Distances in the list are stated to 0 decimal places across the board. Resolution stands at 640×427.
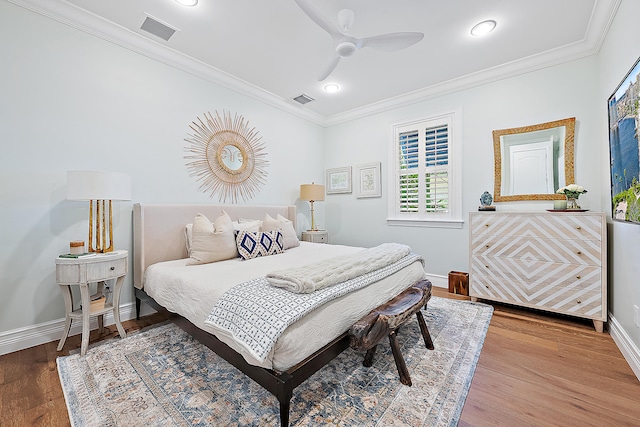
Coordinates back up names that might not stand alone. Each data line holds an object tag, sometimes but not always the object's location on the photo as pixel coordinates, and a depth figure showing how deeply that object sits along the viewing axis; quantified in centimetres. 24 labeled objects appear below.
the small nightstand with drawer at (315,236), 416
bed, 129
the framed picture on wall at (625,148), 172
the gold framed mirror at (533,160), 284
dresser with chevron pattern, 238
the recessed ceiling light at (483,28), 241
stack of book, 204
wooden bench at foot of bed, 151
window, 358
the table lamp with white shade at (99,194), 203
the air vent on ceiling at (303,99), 394
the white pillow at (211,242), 244
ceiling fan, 214
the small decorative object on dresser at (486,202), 312
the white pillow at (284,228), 321
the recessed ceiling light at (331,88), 361
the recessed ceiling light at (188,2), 216
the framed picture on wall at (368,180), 425
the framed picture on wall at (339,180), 460
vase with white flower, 257
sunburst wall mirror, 315
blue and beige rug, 138
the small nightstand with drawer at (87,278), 197
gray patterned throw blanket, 125
